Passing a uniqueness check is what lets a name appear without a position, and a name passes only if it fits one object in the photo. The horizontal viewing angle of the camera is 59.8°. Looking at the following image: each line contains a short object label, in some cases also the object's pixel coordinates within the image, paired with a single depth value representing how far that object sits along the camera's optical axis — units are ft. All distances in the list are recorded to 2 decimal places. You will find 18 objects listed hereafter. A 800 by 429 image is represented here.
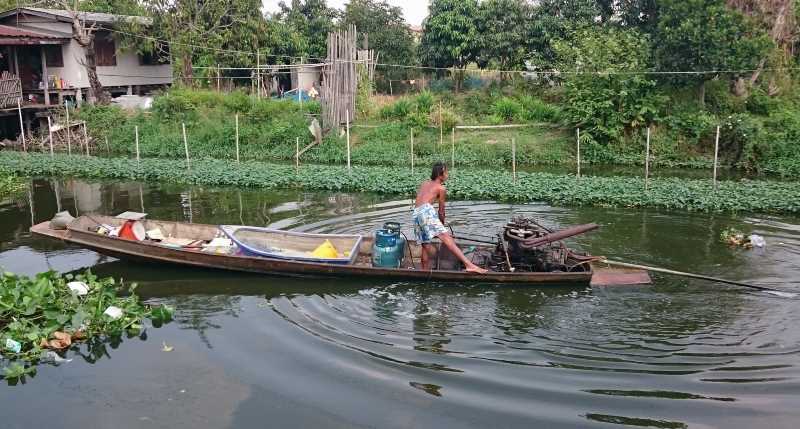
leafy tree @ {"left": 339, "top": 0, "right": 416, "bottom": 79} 91.61
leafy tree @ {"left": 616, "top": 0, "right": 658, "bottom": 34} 76.64
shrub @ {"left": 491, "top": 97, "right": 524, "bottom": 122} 73.97
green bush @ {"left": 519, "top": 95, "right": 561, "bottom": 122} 72.33
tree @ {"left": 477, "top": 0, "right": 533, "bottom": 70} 79.46
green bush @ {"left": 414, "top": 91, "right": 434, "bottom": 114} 75.36
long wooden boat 29.84
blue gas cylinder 31.22
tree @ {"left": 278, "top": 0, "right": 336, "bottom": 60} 95.66
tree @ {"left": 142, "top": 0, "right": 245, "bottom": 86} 84.33
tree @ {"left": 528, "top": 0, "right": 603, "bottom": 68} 78.59
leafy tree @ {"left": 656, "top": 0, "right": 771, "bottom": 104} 59.77
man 30.32
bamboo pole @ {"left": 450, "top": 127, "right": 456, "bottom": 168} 62.28
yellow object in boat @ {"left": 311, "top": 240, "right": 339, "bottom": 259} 32.84
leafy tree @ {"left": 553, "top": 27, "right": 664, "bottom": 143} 65.16
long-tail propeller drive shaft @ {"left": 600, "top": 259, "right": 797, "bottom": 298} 28.68
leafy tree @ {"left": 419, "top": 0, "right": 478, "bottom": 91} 80.79
